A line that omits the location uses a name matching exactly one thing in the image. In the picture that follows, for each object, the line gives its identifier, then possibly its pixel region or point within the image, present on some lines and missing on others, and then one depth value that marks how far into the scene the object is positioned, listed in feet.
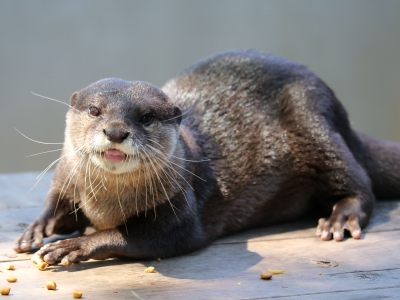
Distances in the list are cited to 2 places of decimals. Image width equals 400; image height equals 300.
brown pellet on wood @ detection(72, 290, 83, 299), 13.58
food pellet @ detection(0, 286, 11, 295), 13.67
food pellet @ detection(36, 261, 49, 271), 15.60
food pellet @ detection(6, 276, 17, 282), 14.61
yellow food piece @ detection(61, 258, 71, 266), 15.67
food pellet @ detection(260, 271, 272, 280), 15.38
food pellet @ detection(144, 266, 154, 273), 15.78
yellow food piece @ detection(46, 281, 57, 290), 14.11
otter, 16.28
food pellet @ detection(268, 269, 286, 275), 15.79
